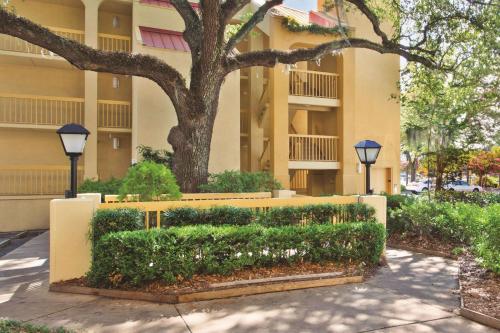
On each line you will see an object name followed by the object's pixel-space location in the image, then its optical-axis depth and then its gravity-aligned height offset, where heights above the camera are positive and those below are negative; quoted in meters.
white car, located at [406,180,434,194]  36.49 -1.68
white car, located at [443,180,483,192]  31.83 -1.40
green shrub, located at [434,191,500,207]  14.35 -1.02
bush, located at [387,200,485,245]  8.57 -1.17
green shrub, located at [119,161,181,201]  7.11 -0.24
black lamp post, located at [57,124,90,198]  6.57 +0.43
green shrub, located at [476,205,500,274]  6.09 -1.16
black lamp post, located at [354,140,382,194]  8.52 +0.35
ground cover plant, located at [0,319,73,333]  3.71 -1.52
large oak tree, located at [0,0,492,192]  9.38 +2.95
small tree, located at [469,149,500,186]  26.08 +0.44
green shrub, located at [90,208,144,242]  5.99 -0.79
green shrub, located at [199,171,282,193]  10.28 -0.39
